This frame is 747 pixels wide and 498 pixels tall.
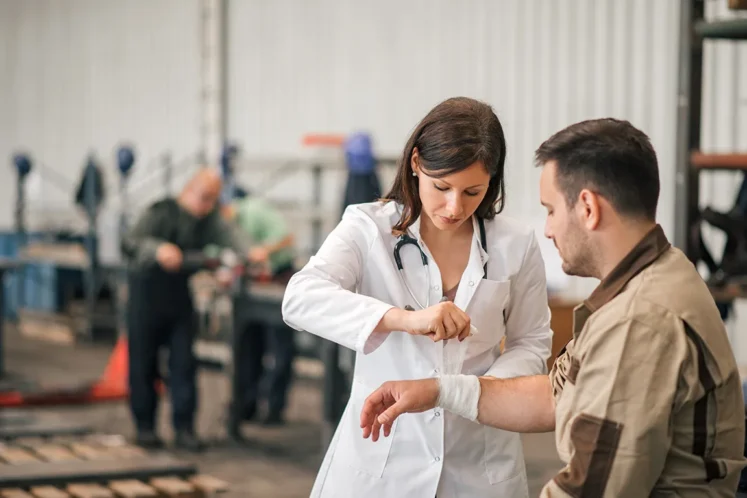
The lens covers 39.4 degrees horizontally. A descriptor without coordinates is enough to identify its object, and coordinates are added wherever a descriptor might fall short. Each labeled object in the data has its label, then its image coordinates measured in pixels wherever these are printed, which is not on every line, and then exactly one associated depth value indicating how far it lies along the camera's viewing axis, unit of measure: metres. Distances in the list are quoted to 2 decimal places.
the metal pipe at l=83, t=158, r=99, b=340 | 13.14
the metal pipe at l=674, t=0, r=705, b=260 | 3.80
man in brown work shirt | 1.68
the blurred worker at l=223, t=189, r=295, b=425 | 8.32
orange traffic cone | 9.26
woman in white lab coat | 2.36
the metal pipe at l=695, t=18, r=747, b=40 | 3.57
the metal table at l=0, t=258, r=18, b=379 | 9.63
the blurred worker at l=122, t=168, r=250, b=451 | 7.29
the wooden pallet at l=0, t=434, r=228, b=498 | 4.55
